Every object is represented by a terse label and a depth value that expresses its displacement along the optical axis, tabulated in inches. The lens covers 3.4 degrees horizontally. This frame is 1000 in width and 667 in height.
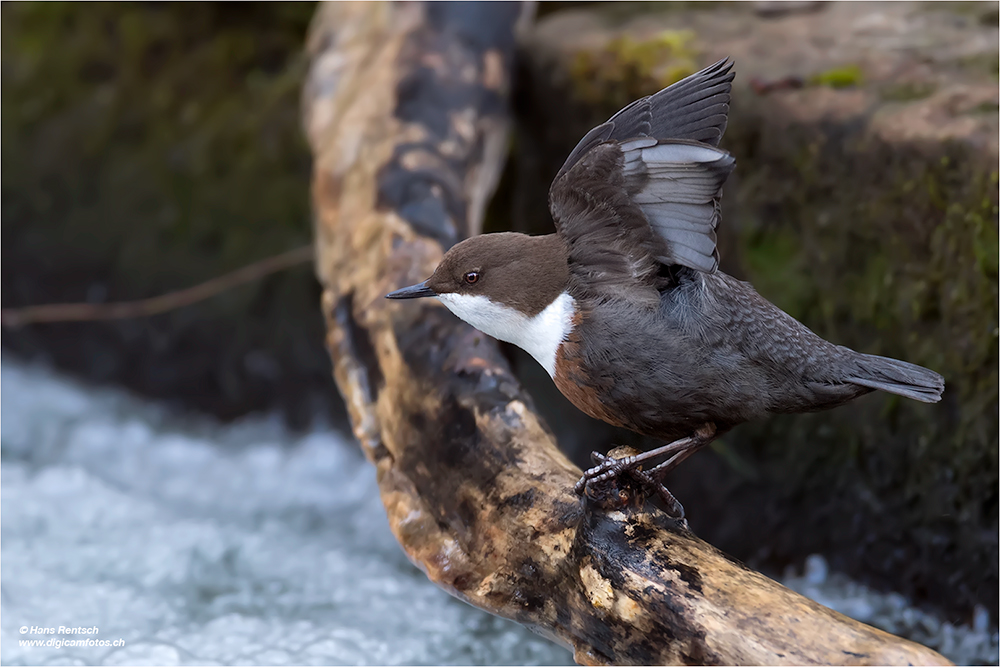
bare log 193.1
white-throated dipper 193.8
